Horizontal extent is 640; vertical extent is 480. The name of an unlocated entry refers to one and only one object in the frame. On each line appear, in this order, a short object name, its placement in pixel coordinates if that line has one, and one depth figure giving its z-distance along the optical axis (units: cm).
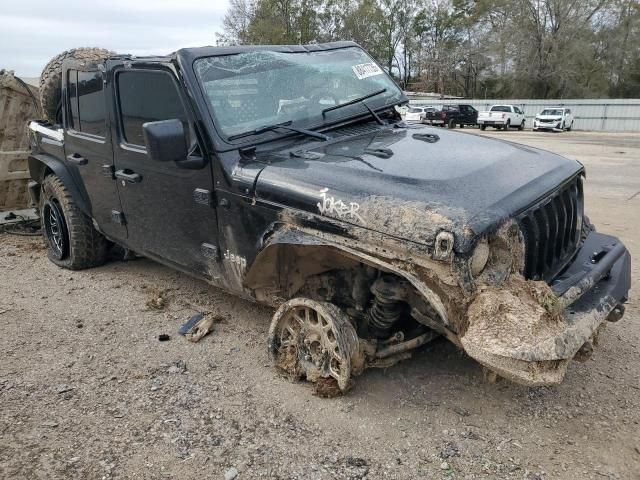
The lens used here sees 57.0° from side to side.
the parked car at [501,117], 3256
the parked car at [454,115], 3306
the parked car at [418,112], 3005
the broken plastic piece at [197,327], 429
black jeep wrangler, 271
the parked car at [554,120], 3206
